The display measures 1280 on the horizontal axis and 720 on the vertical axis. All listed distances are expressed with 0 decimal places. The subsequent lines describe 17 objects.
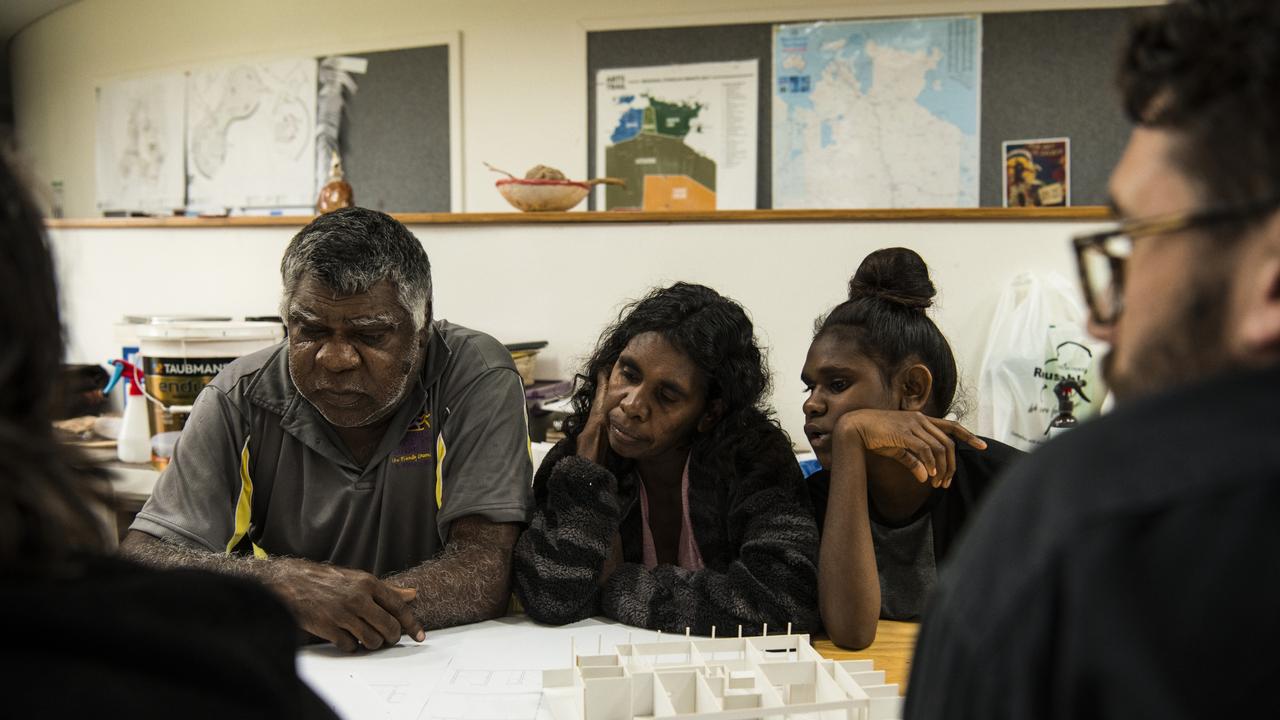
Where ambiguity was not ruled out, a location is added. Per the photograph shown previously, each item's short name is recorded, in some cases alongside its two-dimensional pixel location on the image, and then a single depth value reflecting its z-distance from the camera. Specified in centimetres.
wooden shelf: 244
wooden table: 142
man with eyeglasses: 38
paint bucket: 233
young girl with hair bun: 157
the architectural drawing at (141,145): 539
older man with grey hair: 171
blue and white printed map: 425
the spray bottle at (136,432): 247
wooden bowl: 267
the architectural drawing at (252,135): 512
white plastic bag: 242
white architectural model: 111
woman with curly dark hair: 159
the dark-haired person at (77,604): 38
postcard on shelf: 424
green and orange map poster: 448
